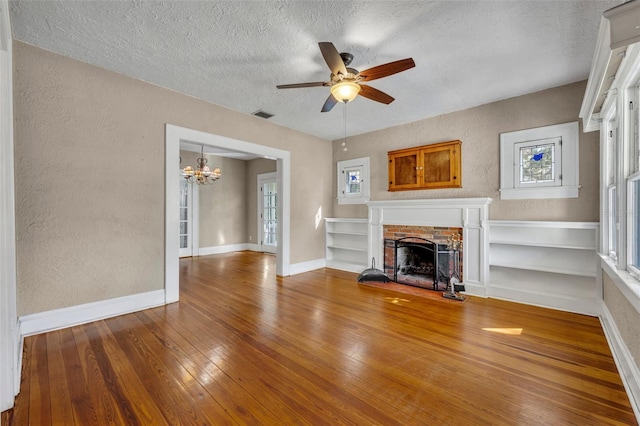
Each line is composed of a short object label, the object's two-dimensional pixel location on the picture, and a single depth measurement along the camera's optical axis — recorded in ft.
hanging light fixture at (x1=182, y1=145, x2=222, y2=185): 19.98
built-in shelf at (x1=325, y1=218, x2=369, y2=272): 17.20
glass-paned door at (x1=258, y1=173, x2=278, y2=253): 25.02
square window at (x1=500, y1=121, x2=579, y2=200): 10.56
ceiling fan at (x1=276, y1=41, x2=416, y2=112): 7.06
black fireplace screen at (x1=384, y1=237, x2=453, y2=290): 13.53
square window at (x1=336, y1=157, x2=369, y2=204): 17.22
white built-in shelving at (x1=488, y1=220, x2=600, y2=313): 10.23
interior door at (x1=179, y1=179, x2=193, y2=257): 23.03
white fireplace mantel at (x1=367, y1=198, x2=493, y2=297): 12.14
